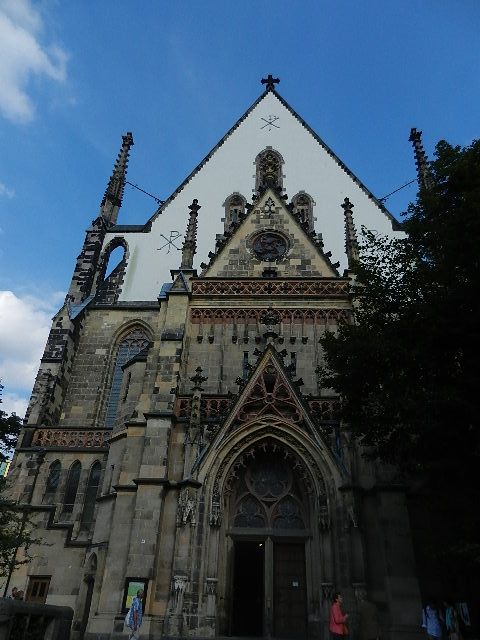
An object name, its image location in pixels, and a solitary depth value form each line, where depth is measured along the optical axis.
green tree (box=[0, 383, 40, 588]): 13.66
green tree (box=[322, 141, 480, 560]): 10.18
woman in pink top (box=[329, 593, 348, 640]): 9.77
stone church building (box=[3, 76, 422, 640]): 12.87
